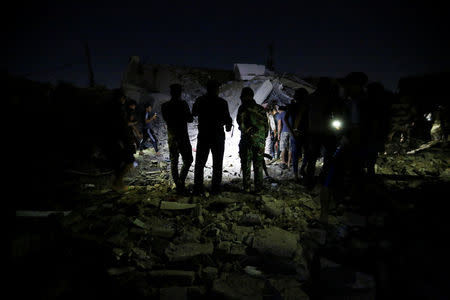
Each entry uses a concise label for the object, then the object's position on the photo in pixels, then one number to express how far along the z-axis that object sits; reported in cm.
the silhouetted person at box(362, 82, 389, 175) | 305
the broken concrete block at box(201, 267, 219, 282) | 198
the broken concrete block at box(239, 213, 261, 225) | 295
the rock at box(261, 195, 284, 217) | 323
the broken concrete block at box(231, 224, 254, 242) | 264
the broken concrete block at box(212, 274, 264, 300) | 176
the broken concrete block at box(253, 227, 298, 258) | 232
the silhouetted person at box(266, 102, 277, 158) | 677
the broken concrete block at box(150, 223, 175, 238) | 256
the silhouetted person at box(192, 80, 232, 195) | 375
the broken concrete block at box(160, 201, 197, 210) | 316
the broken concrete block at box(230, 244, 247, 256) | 231
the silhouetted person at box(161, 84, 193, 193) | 383
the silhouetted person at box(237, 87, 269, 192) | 404
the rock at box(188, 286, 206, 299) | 177
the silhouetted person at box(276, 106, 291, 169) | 602
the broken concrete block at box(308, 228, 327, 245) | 266
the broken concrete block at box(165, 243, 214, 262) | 217
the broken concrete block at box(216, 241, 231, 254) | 236
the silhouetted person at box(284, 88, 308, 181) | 475
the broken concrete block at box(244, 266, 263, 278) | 206
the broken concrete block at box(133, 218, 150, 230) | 267
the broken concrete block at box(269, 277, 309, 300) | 180
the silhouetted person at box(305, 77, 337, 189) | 366
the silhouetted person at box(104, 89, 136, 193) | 396
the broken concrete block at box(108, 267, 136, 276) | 194
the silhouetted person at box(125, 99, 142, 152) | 650
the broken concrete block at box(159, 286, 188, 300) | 172
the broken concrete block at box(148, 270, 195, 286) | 189
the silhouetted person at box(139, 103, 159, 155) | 759
